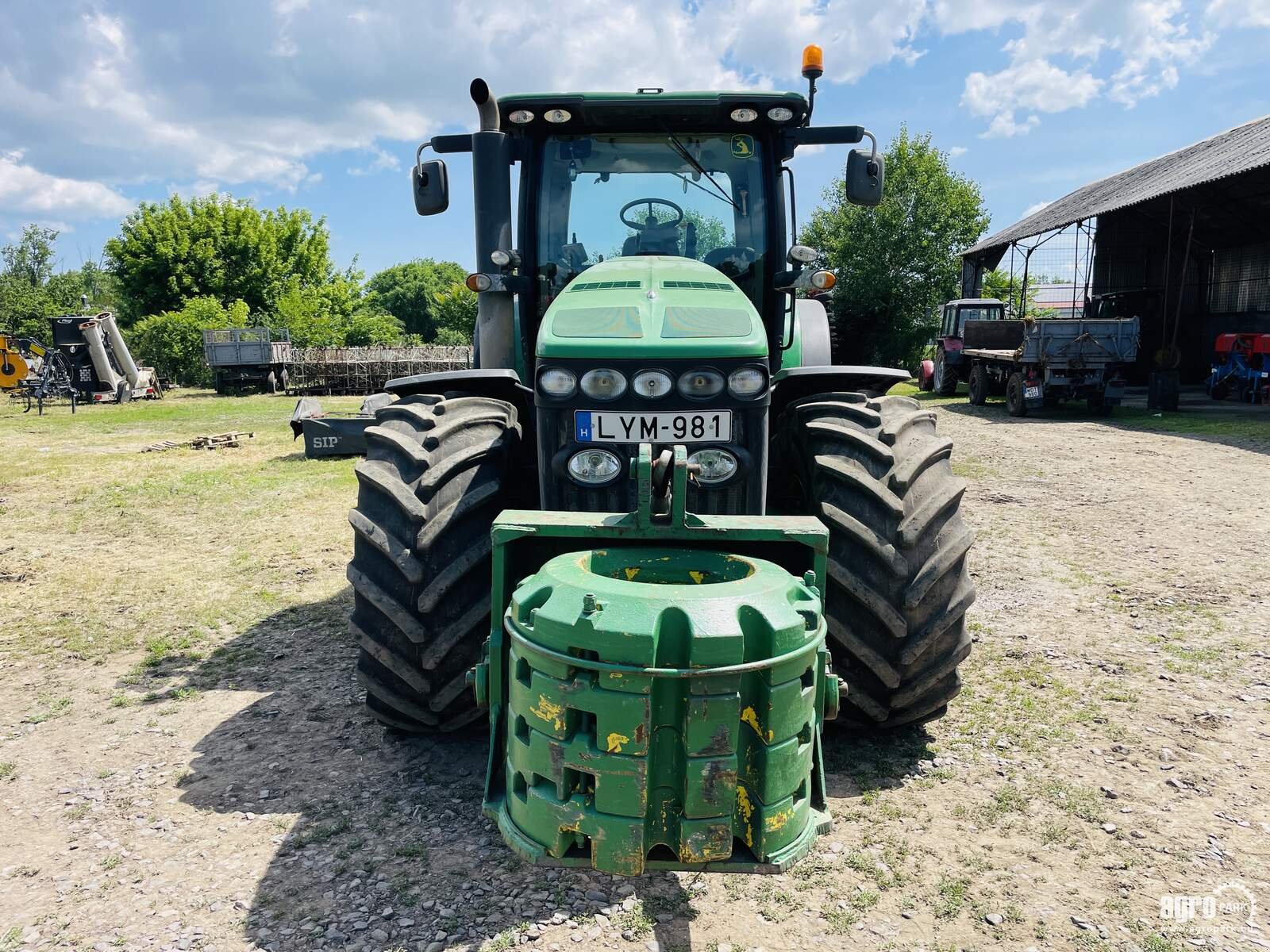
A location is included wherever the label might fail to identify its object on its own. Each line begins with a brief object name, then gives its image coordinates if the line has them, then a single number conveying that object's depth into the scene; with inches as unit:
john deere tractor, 89.0
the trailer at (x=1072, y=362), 653.9
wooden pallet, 537.4
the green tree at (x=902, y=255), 1307.8
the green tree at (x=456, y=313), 2226.9
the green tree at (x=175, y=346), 1240.8
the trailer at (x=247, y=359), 1091.9
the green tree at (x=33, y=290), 1872.5
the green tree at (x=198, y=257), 1470.2
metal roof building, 794.8
